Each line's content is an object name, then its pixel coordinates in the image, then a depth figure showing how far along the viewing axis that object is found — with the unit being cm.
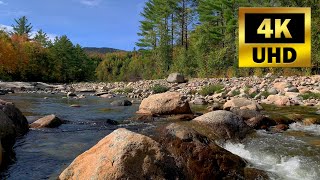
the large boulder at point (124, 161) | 329
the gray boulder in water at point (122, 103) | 1300
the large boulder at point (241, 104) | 1052
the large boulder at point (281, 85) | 1511
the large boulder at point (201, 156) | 421
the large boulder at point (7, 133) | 548
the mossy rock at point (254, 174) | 436
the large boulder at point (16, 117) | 669
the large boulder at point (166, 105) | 932
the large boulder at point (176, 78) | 2374
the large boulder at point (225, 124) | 602
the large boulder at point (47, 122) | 770
